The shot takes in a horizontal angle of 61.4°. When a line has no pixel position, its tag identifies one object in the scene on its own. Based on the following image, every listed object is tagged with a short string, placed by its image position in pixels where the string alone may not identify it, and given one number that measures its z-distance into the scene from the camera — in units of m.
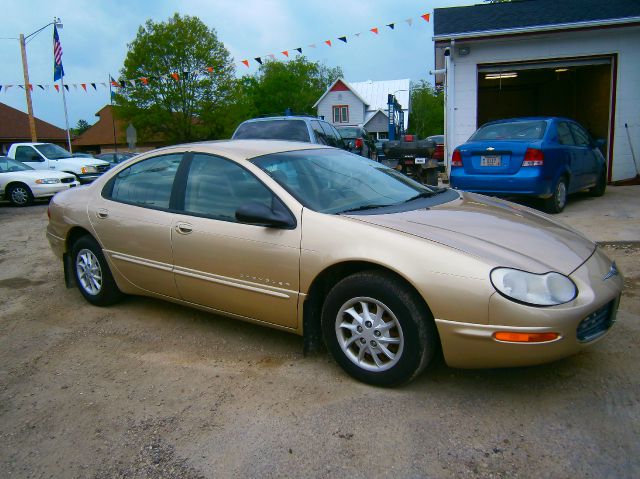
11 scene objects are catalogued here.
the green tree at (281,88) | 65.31
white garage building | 11.19
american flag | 24.47
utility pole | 24.36
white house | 57.44
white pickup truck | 16.84
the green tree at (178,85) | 40.12
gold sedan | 2.75
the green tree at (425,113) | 63.84
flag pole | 37.28
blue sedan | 7.72
